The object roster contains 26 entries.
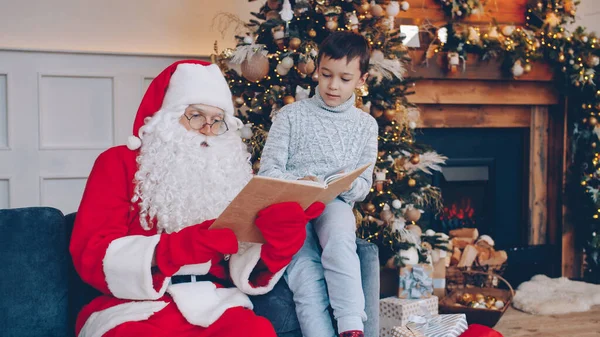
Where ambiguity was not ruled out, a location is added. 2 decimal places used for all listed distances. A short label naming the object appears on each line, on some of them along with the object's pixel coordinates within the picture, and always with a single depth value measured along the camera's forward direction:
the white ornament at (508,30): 4.33
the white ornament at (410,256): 3.61
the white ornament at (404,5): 3.80
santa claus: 1.89
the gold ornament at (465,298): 3.75
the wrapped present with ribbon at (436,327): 2.52
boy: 2.16
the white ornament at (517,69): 4.32
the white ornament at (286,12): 3.51
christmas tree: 3.53
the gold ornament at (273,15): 3.61
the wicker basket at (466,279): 4.04
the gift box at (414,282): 3.56
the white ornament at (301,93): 3.49
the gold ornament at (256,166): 3.60
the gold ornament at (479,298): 3.70
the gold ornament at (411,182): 3.67
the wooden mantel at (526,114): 4.34
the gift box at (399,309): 3.45
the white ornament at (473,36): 4.25
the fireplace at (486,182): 4.64
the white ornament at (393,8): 3.69
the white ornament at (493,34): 4.33
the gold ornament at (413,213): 3.71
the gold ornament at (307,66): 3.46
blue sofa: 2.00
